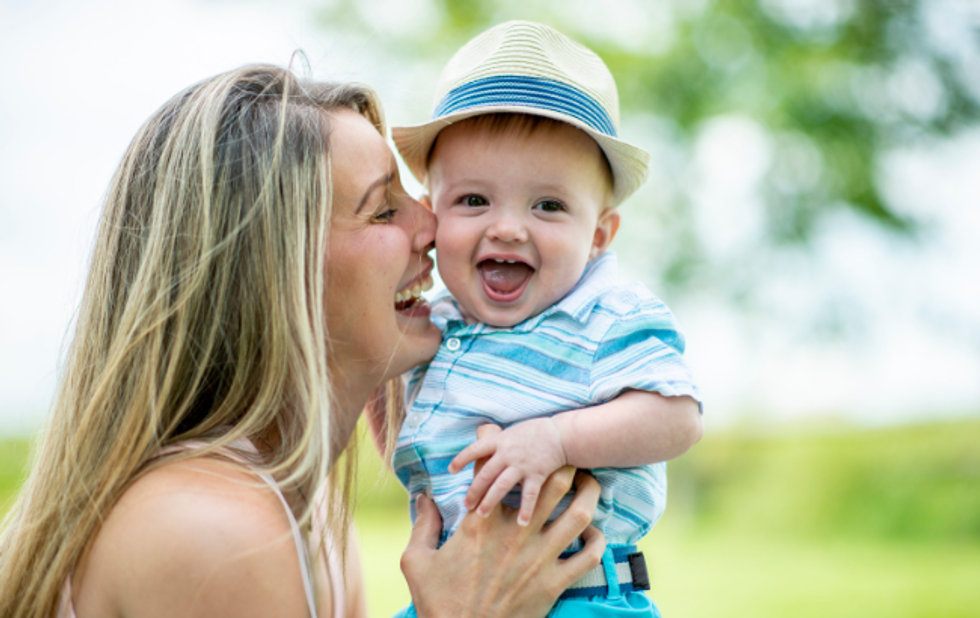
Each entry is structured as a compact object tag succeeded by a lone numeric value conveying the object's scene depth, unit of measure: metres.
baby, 1.17
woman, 1.12
